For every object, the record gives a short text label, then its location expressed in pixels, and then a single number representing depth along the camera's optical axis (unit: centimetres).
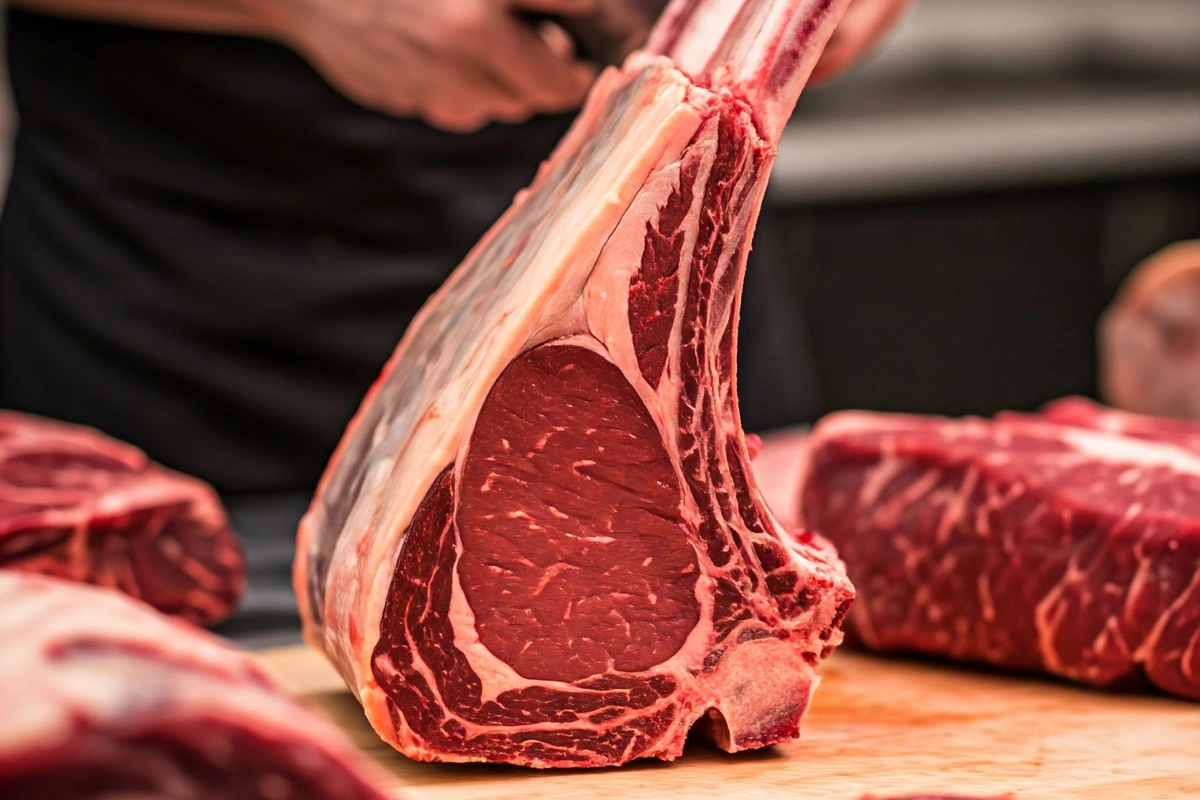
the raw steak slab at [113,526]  132
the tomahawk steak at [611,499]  110
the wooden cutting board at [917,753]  110
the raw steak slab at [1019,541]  124
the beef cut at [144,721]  87
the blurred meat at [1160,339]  193
